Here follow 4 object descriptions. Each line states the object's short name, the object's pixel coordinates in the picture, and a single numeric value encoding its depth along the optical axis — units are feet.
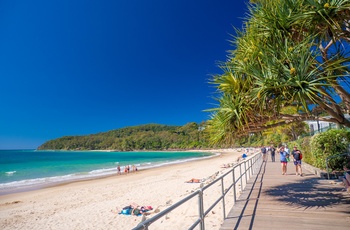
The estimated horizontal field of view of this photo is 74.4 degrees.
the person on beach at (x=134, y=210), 26.18
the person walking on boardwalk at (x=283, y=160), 36.42
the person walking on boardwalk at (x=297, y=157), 33.63
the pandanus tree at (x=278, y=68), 12.82
